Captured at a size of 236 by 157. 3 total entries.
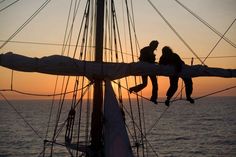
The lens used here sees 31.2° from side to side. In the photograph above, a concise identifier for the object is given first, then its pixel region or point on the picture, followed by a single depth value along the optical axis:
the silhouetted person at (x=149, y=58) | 14.88
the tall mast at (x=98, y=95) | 12.96
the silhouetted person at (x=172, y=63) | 14.94
